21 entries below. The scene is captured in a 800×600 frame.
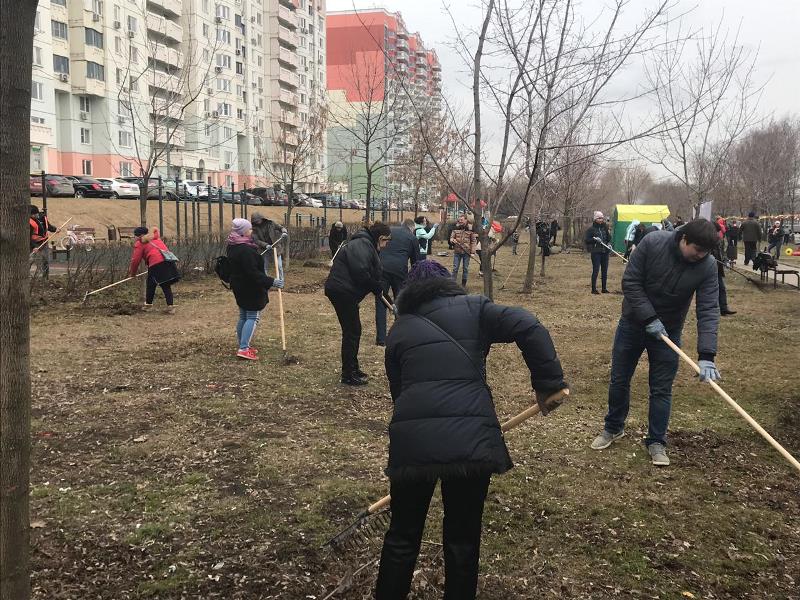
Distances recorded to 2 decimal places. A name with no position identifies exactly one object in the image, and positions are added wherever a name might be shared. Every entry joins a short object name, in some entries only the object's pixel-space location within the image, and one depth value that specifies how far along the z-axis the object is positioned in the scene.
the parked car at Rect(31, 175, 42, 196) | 22.78
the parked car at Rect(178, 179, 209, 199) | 32.78
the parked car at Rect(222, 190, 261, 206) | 32.67
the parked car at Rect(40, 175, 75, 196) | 25.92
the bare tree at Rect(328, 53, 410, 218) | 16.94
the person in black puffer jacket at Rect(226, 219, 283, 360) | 6.94
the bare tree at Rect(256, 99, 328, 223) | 18.54
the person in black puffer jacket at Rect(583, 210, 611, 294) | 13.72
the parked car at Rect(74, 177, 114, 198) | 28.51
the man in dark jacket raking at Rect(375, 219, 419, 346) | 8.51
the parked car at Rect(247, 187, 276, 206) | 35.47
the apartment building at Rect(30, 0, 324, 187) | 39.72
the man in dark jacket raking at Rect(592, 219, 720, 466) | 4.14
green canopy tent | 24.67
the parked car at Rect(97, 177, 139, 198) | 29.55
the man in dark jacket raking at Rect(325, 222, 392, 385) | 6.38
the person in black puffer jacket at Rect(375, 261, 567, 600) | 2.41
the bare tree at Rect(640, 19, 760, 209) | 14.80
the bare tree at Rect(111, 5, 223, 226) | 12.51
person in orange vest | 11.23
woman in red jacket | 9.96
